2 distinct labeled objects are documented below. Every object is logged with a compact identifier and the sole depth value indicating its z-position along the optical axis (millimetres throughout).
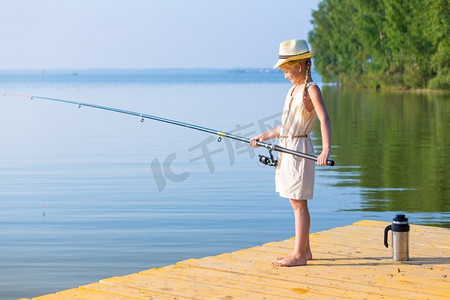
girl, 10375
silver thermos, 10563
